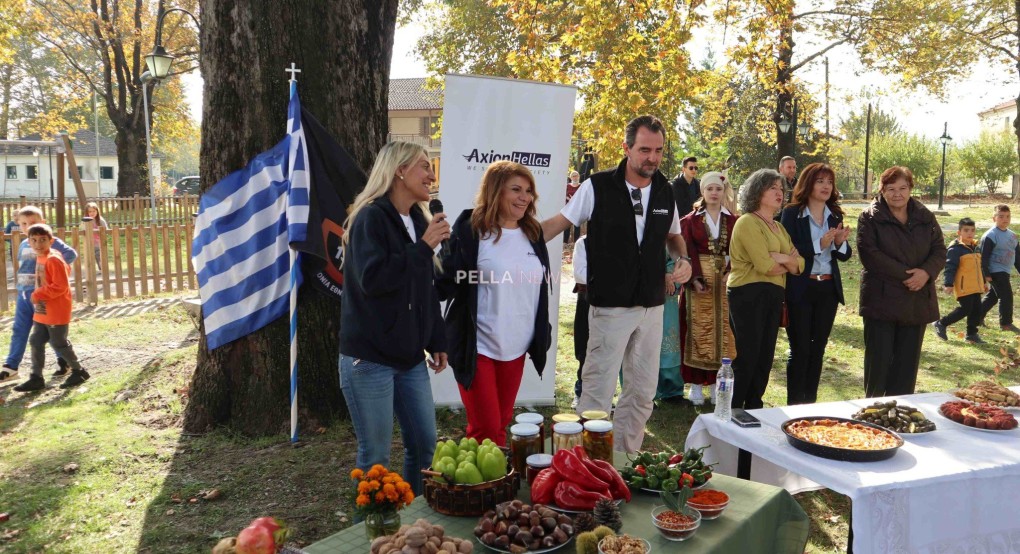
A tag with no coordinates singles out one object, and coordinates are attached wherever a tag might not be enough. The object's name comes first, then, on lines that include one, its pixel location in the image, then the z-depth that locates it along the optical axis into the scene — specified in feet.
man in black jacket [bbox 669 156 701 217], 24.57
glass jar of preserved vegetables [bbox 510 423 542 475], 9.39
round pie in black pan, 9.85
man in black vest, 14.37
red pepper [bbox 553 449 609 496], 8.30
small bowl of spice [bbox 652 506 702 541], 7.80
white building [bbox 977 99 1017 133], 243.81
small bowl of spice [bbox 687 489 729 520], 8.40
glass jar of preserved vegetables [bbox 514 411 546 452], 9.65
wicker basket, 8.22
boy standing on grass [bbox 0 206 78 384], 25.44
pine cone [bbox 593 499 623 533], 7.83
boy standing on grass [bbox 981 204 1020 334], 33.78
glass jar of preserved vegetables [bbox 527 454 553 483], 8.89
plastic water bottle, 11.92
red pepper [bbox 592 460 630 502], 8.55
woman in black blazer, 18.62
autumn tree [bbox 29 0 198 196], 87.10
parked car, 135.13
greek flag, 17.80
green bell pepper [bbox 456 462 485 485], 8.25
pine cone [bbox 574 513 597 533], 7.72
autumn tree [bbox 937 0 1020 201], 64.85
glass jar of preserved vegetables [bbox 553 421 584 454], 9.28
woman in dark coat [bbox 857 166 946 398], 17.74
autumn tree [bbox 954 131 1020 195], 157.58
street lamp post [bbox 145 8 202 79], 54.71
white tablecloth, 9.23
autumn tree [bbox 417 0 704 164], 33.24
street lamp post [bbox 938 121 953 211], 136.39
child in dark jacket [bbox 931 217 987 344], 31.73
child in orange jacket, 24.59
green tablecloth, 7.82
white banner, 19.21
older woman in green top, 17.60
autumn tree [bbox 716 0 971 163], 36.63
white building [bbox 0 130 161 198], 178.60
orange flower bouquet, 7.63
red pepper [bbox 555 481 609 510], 8.13
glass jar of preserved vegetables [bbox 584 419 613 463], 9.36
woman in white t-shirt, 12.50
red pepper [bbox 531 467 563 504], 8.39
